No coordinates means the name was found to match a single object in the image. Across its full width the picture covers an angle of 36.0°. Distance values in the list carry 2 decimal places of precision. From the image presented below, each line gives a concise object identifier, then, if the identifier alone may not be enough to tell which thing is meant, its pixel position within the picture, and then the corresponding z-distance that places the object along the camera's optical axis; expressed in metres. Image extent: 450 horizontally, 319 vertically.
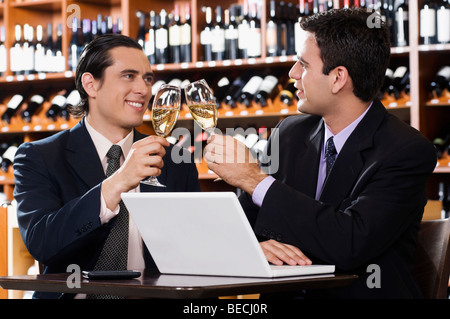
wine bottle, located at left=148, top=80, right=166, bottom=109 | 4.61
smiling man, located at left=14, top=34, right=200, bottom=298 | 1.81
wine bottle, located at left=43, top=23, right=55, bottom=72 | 5.02
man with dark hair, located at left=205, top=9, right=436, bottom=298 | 1.68
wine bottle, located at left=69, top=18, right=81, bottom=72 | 4.91
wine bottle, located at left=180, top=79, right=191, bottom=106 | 4.51
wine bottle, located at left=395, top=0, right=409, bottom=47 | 3.99
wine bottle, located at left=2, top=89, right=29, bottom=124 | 5.04
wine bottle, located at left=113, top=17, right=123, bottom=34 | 4.88
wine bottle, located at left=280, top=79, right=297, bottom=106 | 4.29
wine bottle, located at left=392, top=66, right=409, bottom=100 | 4.02
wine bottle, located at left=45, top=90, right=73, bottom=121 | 4.91
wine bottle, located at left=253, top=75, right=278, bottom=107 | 4.33
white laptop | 1.40
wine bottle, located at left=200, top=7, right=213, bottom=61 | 4.51
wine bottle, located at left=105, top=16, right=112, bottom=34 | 4.95
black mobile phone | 1.49
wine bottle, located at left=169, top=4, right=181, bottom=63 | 4.58
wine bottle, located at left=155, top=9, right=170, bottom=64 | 4.61
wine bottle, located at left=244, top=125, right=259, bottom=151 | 4.35
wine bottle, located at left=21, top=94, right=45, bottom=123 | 5.00
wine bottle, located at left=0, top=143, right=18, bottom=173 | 4.99
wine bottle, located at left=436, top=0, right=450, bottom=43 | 3.86
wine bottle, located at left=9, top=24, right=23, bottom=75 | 5.07
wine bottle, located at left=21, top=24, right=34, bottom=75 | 5.07
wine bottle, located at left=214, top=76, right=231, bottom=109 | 4.52
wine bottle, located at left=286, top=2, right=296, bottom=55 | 4.30
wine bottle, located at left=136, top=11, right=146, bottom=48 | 4.71
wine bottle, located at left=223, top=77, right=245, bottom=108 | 4.42
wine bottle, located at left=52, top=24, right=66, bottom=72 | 4.98
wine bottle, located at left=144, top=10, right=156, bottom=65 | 4.65
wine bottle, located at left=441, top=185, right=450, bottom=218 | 4.02
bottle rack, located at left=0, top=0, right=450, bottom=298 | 3.93
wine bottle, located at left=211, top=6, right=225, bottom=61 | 4.46
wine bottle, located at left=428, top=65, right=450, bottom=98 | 3.97
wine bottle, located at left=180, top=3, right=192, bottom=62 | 4.55
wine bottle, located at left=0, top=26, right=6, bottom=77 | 5.11
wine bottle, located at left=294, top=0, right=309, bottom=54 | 4.24
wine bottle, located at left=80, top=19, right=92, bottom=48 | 4.97
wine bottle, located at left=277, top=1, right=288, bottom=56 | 4.30
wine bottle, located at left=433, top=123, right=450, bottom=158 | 3.95
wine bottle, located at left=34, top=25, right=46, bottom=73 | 5.05
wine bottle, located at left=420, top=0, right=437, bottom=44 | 3.88
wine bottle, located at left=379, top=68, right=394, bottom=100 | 4.04
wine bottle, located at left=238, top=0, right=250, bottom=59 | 4.38
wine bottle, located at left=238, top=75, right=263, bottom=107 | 4.35
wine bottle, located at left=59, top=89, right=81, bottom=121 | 4.86
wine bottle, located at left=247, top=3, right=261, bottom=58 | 4.33
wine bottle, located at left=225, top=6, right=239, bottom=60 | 4.44
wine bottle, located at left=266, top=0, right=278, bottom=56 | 4.30
